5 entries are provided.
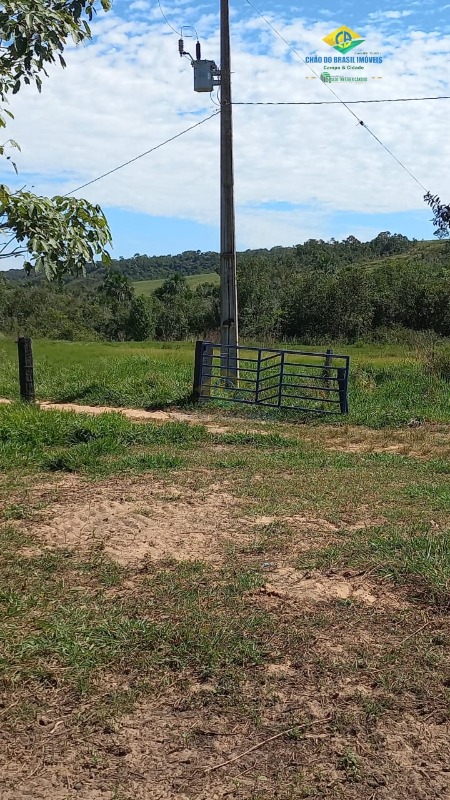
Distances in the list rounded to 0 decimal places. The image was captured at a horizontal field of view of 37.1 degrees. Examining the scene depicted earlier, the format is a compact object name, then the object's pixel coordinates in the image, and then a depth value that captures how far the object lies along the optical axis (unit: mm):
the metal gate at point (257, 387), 12469
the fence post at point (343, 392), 12266
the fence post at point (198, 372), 13188
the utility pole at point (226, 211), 13984
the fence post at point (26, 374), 13359
